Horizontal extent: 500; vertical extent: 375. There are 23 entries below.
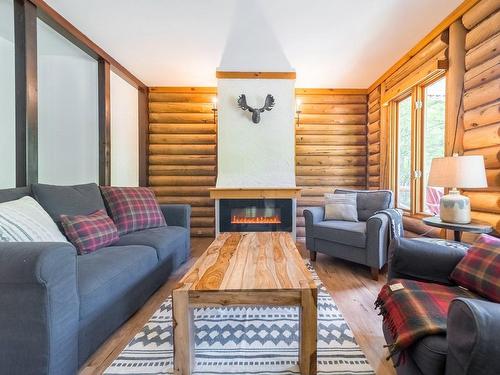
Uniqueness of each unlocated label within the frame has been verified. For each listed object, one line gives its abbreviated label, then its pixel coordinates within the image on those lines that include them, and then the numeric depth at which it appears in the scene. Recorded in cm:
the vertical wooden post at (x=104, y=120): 336
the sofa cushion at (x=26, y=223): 150
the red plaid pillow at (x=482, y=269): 123
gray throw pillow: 336
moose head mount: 372
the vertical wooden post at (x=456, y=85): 250
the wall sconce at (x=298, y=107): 444
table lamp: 199
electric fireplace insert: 371
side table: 198
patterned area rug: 146
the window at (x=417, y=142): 303
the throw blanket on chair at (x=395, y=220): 278
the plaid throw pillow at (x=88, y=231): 197
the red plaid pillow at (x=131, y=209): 269
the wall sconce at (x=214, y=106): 442
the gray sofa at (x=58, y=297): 116
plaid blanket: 107
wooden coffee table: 131
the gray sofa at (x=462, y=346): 80
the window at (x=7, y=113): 314
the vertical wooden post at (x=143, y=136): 438
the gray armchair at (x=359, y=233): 268
